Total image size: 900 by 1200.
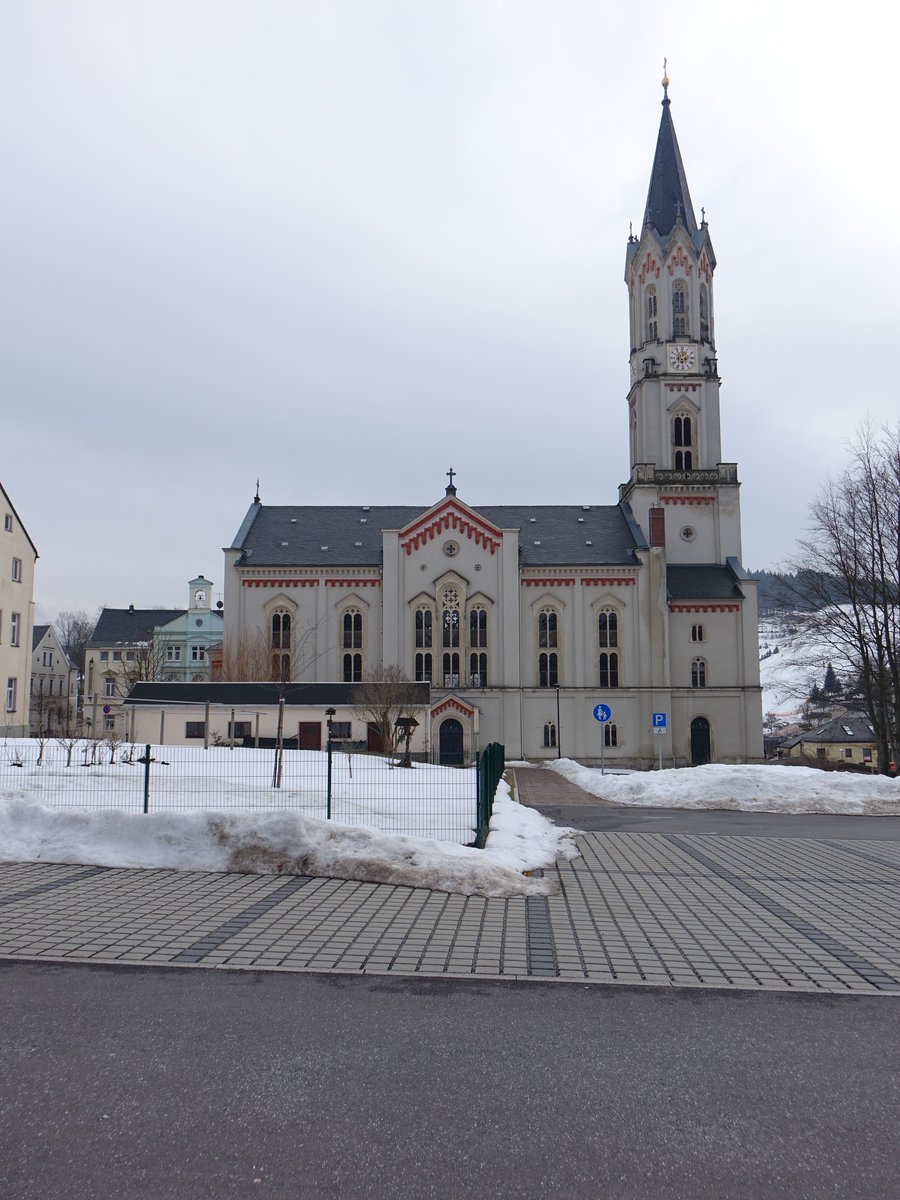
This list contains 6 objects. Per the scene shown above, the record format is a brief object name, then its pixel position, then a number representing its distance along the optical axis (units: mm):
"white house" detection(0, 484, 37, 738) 41219
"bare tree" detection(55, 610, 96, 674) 116062
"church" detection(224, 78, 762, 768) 51438
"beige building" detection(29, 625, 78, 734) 74375
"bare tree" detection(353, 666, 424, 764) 40469
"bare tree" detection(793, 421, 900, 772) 33500
